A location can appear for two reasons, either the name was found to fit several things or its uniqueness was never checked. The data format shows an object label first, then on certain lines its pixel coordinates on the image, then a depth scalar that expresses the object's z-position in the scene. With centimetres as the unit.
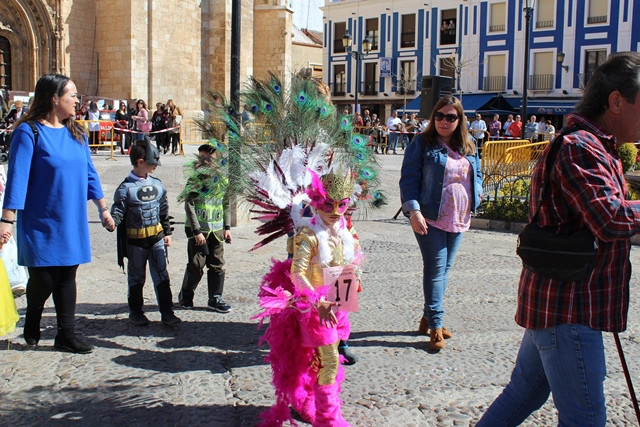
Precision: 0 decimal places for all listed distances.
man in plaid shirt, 220
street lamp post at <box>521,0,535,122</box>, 1625
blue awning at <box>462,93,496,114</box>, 4009
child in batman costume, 487
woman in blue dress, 412
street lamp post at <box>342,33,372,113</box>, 2655
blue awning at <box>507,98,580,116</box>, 3759
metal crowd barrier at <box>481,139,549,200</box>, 1151
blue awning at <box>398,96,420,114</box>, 4106
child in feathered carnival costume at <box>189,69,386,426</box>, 325
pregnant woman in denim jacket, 450
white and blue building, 3881
